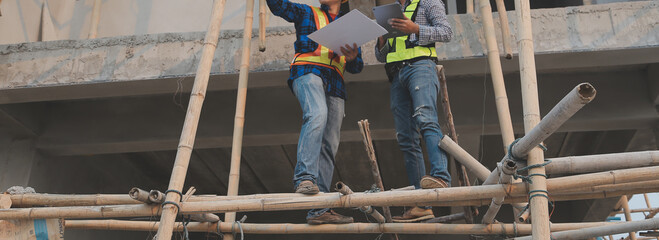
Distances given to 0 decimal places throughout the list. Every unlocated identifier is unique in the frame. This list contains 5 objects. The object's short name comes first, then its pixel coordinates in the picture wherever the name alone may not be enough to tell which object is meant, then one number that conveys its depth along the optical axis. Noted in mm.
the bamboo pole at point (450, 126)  8273
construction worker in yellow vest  7914
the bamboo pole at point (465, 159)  7035
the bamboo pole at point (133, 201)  7453
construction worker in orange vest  7727
